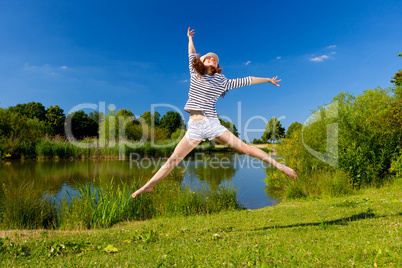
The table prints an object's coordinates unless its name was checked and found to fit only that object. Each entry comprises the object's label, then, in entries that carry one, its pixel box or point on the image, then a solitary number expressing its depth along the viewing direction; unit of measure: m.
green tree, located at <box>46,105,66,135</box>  48.15
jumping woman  4.02
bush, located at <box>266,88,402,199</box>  11.33
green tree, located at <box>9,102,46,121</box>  46.44
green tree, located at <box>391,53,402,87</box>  17.72
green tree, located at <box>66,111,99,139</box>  49.91
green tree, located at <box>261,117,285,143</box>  36.45
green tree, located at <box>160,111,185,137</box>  54.70
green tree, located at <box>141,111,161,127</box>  52.46
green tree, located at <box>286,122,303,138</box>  47.24
